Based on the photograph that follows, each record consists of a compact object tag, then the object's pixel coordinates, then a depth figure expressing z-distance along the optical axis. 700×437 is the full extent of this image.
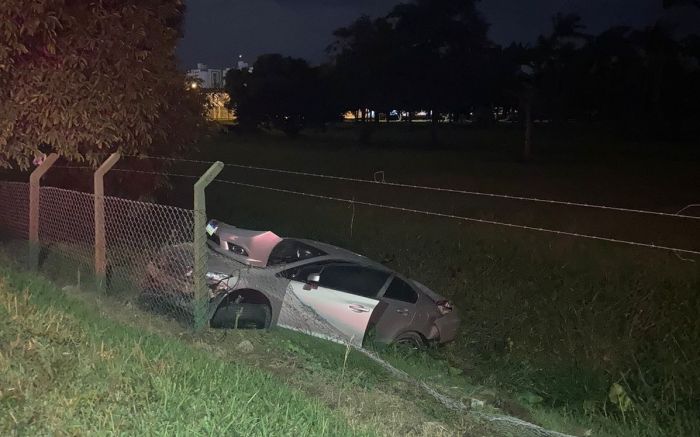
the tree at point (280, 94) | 54.72
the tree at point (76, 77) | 7.00
